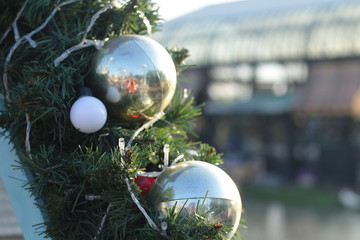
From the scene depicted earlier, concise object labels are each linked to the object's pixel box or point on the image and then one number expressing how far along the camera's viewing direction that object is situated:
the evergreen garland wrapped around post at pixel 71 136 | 0.89
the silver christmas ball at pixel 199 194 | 0.90
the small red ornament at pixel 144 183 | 0.94
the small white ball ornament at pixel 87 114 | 0.91
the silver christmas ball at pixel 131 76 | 0.95
